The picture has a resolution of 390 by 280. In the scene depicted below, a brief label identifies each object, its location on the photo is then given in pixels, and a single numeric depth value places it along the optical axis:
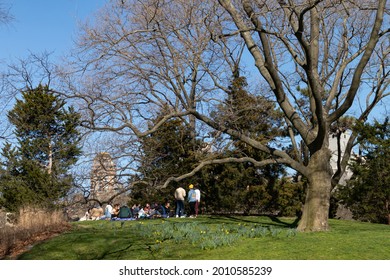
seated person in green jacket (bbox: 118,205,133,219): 20.38
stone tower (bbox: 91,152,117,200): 22.77
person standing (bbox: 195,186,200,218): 20.98
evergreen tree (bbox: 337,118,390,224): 21.09
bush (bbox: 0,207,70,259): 11.90
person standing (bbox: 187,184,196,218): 21.11
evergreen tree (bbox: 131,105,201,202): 25.22
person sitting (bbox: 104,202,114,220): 21.95
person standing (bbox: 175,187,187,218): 20.67
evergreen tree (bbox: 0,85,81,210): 25.62
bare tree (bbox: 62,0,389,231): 13.51
